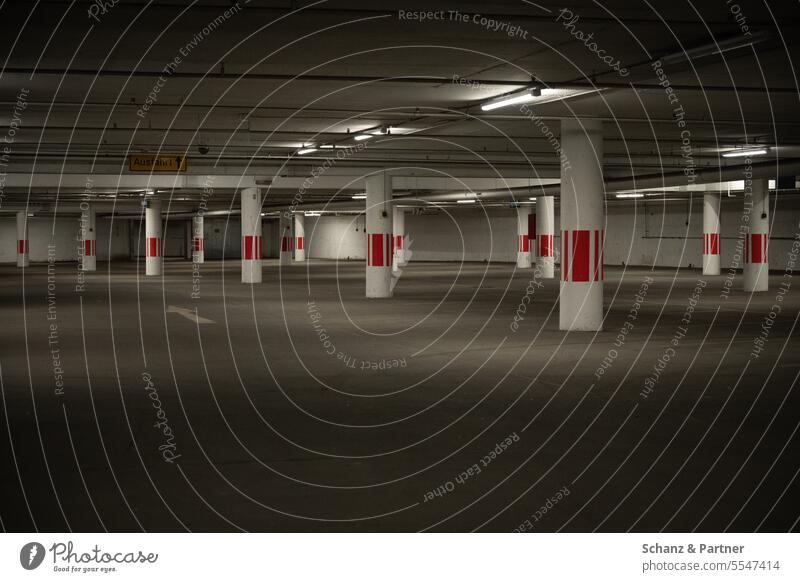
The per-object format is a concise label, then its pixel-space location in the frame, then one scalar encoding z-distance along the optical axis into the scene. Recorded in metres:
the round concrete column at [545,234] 45.41
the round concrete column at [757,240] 34.15
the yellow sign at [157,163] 24.62
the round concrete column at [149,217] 49.66
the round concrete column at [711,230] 44.84
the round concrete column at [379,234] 31.64
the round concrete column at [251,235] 39.56
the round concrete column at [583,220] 20.72
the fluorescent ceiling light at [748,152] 25.32
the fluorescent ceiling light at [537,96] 16.70
